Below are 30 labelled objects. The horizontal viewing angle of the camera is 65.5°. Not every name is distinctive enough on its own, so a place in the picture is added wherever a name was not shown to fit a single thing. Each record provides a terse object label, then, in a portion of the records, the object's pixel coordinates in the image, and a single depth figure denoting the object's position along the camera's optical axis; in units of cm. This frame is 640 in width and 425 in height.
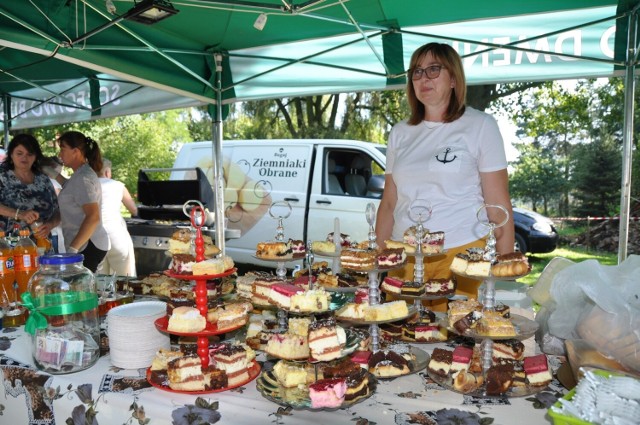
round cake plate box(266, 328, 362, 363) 153
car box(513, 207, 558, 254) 923
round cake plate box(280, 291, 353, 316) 189
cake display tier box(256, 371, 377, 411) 143
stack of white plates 182
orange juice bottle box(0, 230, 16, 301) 253
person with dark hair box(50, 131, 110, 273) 414
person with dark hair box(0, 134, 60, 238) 437
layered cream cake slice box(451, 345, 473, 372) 164
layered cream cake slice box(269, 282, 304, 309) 167
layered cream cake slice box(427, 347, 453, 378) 167
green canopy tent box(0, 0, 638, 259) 380
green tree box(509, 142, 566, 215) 1554
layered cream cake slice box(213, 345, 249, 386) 163
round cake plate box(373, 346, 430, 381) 172
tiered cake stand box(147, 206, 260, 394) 165
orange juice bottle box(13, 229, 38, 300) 262
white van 730
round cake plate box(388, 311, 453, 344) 210
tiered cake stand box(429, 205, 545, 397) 156
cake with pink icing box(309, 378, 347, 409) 140
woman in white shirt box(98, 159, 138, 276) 534
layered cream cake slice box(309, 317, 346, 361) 150
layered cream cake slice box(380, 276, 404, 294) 217
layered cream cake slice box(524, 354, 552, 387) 159
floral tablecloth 144
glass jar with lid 183
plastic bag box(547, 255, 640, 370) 146
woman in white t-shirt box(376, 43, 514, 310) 252
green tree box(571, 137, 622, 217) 1399
